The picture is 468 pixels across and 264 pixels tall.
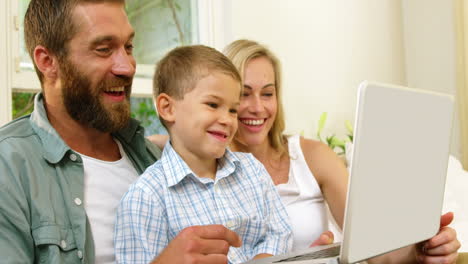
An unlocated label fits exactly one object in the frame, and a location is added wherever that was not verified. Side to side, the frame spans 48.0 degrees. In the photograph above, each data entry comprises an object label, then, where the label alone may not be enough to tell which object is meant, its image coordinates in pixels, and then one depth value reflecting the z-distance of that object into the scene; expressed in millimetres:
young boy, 1204
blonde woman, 1864
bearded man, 1148
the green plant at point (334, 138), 3246
